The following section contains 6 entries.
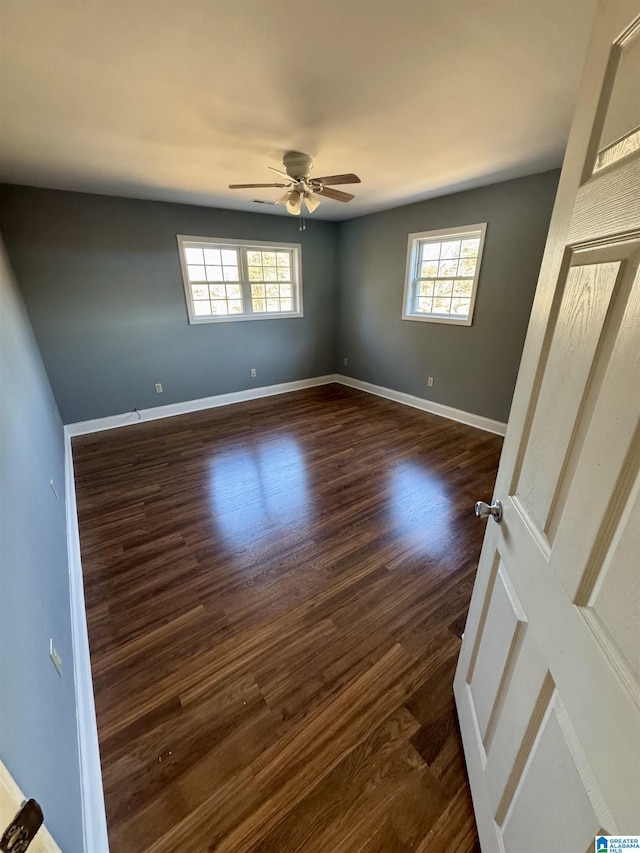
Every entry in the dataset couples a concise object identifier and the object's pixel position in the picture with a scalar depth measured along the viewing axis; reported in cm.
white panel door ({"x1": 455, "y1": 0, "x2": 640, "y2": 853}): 49
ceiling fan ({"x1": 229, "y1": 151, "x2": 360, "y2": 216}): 250
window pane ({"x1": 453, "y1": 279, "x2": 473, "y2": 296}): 388
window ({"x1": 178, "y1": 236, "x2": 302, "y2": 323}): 432
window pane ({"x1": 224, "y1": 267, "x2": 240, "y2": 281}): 455
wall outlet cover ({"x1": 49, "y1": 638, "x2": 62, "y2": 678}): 112
